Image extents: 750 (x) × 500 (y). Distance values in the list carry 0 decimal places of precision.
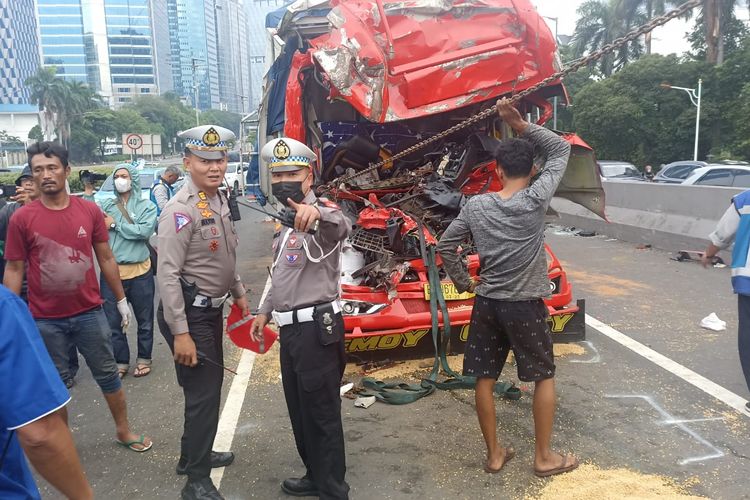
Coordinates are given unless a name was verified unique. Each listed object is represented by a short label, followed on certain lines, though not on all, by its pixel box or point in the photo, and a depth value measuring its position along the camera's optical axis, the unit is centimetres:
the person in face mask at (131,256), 502
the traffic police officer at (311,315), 285
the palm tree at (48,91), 7356
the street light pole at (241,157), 1029
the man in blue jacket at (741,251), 393
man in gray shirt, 319
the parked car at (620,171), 1842
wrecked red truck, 502
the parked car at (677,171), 1581
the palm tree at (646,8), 3541
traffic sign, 2505
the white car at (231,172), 2626
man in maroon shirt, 348
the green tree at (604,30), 3778
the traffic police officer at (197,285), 298
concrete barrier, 936
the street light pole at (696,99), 2716
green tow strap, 431
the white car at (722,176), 1199
